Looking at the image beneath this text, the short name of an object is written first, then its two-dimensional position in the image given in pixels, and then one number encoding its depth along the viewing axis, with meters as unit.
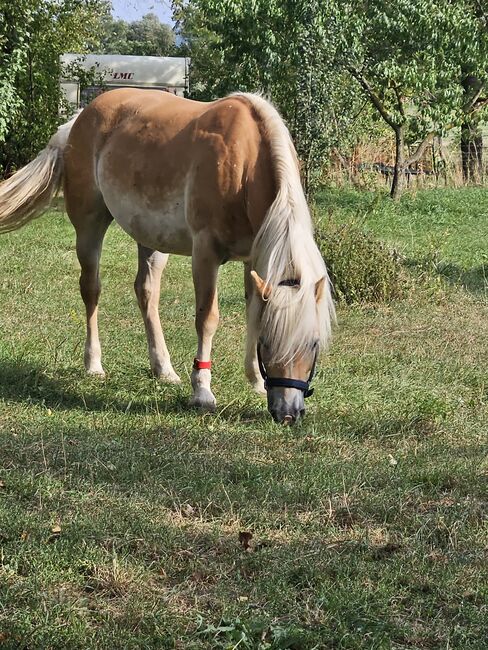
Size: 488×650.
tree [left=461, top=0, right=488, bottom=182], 15.66
